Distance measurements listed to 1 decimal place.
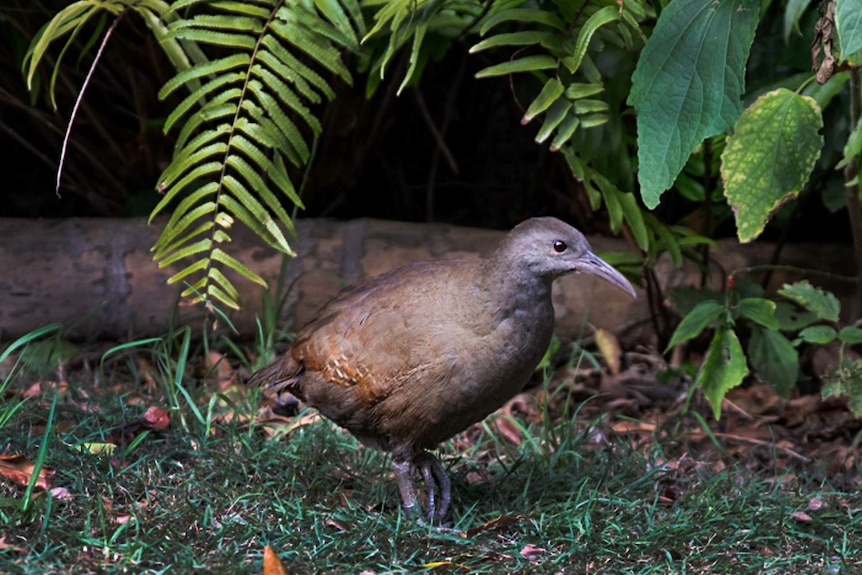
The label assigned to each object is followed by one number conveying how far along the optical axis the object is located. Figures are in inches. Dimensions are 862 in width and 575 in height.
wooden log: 422.6
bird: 297.1
